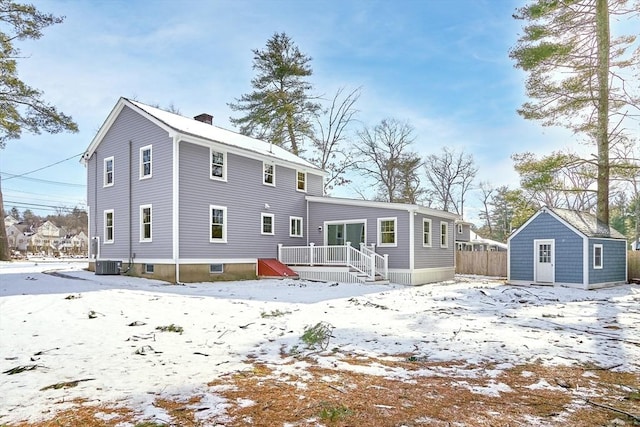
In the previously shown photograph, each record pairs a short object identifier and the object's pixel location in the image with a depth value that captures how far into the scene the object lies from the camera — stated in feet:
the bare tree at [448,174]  124.88
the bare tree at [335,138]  100.27
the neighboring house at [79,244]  180.79
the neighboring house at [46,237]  203.60
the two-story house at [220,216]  47.09
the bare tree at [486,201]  153.58
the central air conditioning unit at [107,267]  50.06
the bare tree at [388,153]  107.86
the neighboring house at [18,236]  208.27
